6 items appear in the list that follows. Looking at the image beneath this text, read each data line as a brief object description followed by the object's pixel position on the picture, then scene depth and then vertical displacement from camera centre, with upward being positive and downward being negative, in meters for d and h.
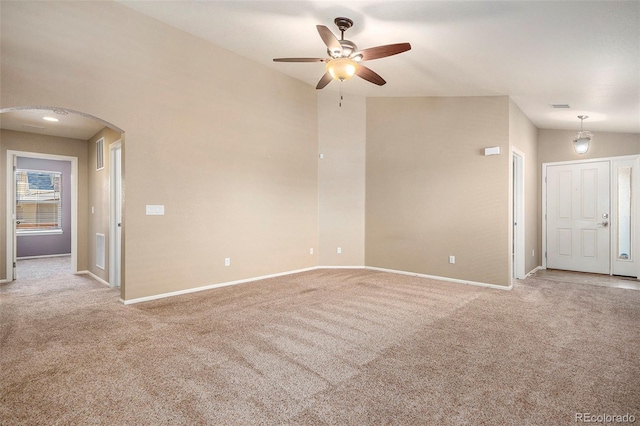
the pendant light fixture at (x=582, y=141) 5.68 +1.26
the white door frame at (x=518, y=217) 5.57 -0.11
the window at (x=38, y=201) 8.24 +0.28
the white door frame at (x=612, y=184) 5.65 +0.46
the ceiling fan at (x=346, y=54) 3.09 +1.62
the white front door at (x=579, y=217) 5.98 -0.12
